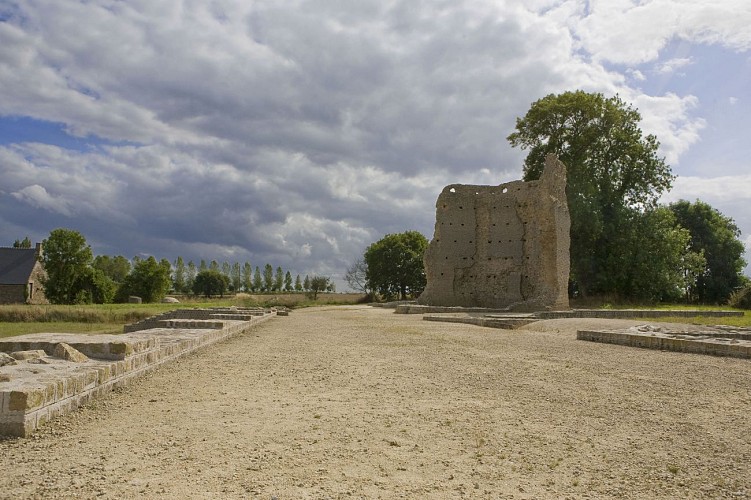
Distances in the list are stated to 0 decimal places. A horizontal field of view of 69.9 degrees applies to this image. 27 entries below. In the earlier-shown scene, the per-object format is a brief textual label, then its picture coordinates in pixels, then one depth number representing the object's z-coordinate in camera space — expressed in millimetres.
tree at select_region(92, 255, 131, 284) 82200
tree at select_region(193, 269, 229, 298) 65812
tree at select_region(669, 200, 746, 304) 37688
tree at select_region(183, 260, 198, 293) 78838
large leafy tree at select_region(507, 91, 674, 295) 30266
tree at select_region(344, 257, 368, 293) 49212
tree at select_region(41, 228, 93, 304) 37406
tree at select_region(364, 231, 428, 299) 45812
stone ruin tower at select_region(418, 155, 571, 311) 23625
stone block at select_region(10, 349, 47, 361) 5105
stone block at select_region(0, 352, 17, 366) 4809
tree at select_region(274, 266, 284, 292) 89188
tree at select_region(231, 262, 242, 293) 88156
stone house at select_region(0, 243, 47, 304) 39500
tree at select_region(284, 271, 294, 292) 90000
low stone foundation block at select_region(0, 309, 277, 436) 3713
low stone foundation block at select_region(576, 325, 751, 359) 8711
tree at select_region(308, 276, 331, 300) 52238
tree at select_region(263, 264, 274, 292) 88562
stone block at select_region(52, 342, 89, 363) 5324
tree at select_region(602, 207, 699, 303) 29906
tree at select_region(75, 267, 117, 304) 37562
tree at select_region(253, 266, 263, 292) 88562
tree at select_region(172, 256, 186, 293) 84625
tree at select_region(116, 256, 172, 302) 41219
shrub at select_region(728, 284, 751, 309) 26328
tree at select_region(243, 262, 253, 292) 88625
